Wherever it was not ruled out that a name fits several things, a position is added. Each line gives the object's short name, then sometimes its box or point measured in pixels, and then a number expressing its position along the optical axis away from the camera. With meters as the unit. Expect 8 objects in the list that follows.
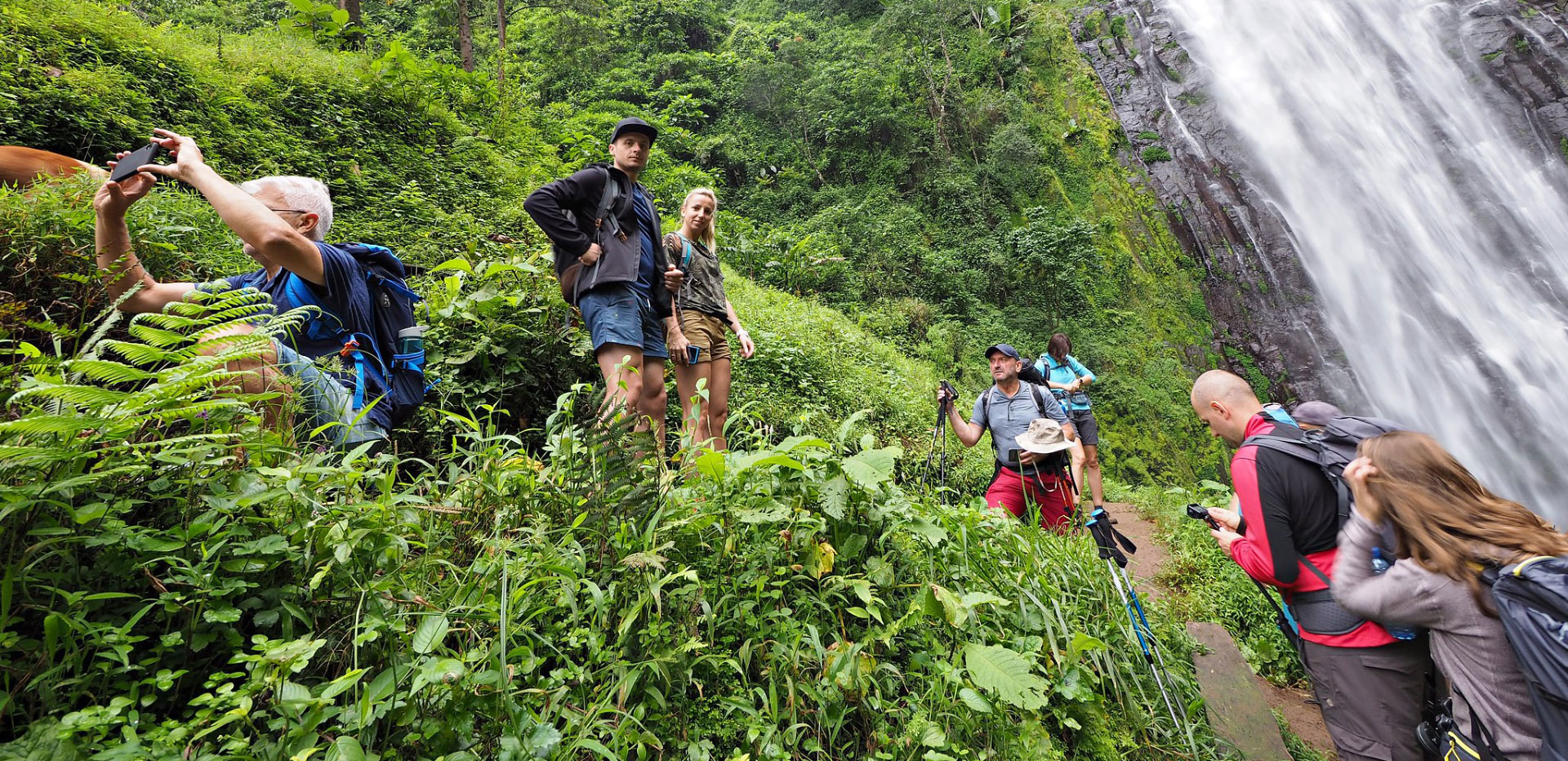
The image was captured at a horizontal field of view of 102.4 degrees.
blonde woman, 3.91
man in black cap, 3.14
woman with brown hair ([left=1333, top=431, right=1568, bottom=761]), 1.91
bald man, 2.31
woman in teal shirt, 6.19
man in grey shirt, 4.75
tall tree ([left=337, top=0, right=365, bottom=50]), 9.29
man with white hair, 1.99
